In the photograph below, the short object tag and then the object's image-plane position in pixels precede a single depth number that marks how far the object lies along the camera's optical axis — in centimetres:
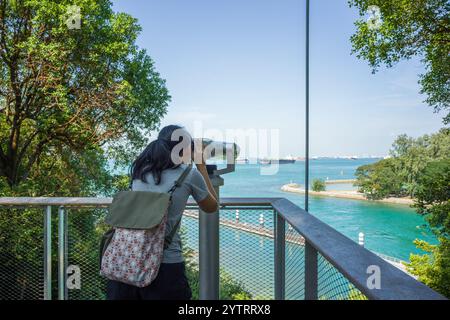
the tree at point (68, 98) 811
